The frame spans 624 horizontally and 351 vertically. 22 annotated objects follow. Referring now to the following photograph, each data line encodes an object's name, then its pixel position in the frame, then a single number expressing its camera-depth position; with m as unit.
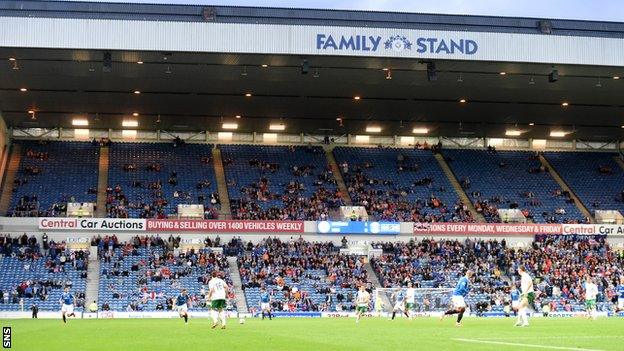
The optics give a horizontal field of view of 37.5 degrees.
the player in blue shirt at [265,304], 46.28
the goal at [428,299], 51.74
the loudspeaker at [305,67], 49.69
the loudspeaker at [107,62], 49.09
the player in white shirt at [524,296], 29.84
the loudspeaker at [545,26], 51.16
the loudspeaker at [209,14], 48.44
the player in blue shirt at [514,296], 52.23
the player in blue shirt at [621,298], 48.22
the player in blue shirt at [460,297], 29.27
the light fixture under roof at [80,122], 69.34
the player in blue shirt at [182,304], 39.22
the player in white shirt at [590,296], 42.03
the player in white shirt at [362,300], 40.50
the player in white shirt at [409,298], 43.40
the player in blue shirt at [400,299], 49.47
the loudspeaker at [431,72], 51.34
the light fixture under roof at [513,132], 75.12
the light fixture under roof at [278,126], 72.25
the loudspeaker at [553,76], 51.94
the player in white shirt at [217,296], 29.56
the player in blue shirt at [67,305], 41.25
